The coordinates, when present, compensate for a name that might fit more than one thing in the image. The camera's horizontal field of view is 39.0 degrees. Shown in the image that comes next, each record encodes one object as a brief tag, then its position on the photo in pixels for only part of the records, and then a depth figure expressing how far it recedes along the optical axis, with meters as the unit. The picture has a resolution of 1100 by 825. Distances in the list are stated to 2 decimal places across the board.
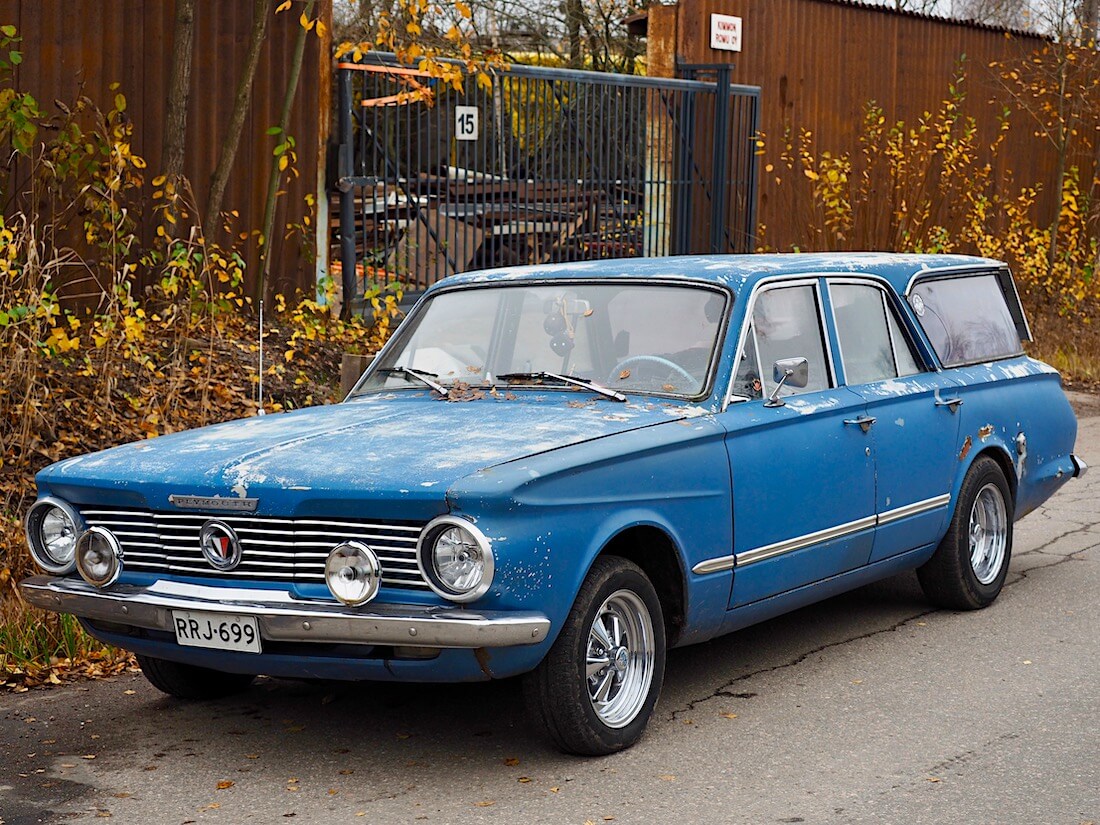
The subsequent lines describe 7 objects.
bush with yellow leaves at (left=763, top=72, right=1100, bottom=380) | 15.97
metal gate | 11.84
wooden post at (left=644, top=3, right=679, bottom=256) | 14.54
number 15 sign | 12.30
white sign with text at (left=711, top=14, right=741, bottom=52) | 15.57
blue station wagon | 4.61
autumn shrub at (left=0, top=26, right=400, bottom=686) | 7.82
